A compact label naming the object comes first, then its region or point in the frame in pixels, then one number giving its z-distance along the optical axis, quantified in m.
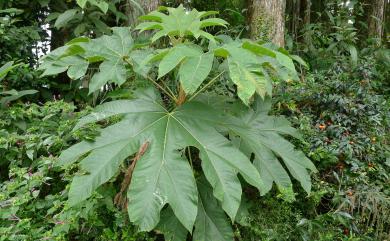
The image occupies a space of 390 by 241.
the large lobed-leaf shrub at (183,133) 1.61
